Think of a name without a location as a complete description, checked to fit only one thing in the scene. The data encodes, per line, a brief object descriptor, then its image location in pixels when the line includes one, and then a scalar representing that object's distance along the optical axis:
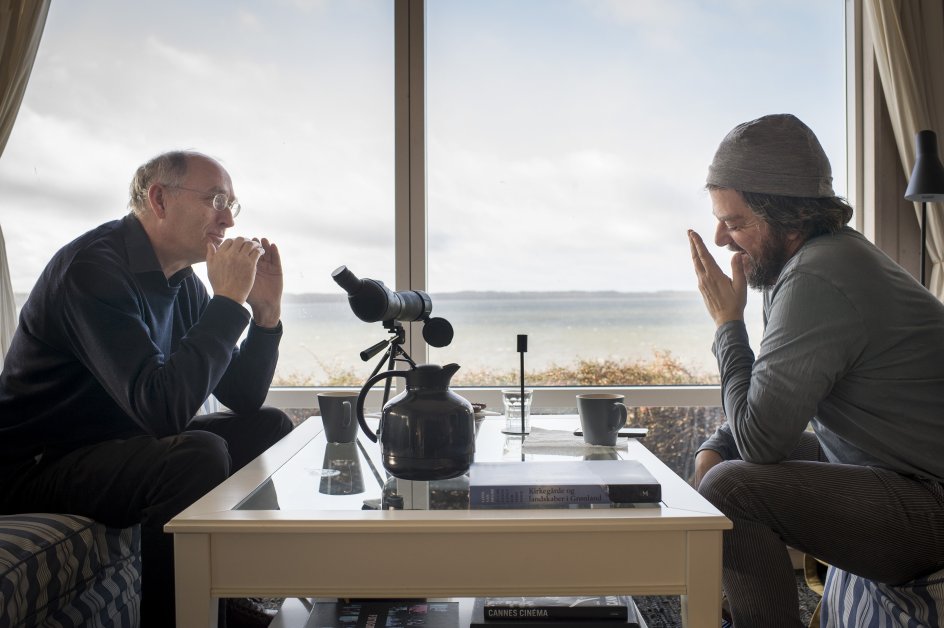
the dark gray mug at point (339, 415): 1.60
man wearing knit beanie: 1.25
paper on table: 1.51
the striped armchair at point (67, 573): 1.21
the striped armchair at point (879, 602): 1.18
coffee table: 1.00
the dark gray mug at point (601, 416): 1.52
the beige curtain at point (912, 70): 2.38
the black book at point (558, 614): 1.21
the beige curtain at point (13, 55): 2.50
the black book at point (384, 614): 1.25
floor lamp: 2.10
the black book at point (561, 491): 1.08
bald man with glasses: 1.46
